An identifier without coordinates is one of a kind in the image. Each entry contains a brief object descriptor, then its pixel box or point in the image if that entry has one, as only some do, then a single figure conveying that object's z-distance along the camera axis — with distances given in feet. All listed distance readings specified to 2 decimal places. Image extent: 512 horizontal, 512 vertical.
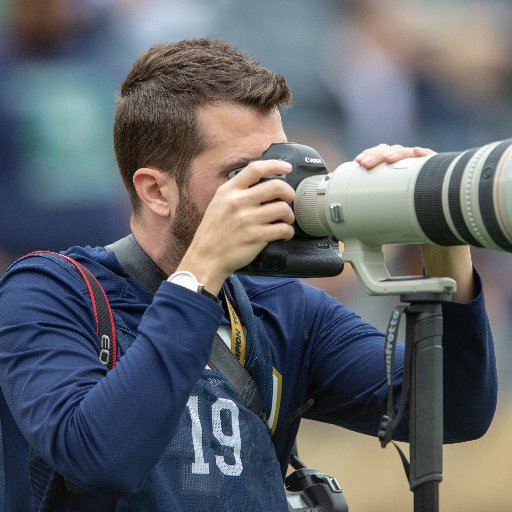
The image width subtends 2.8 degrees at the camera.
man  39.40
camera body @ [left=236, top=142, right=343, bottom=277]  39.81
